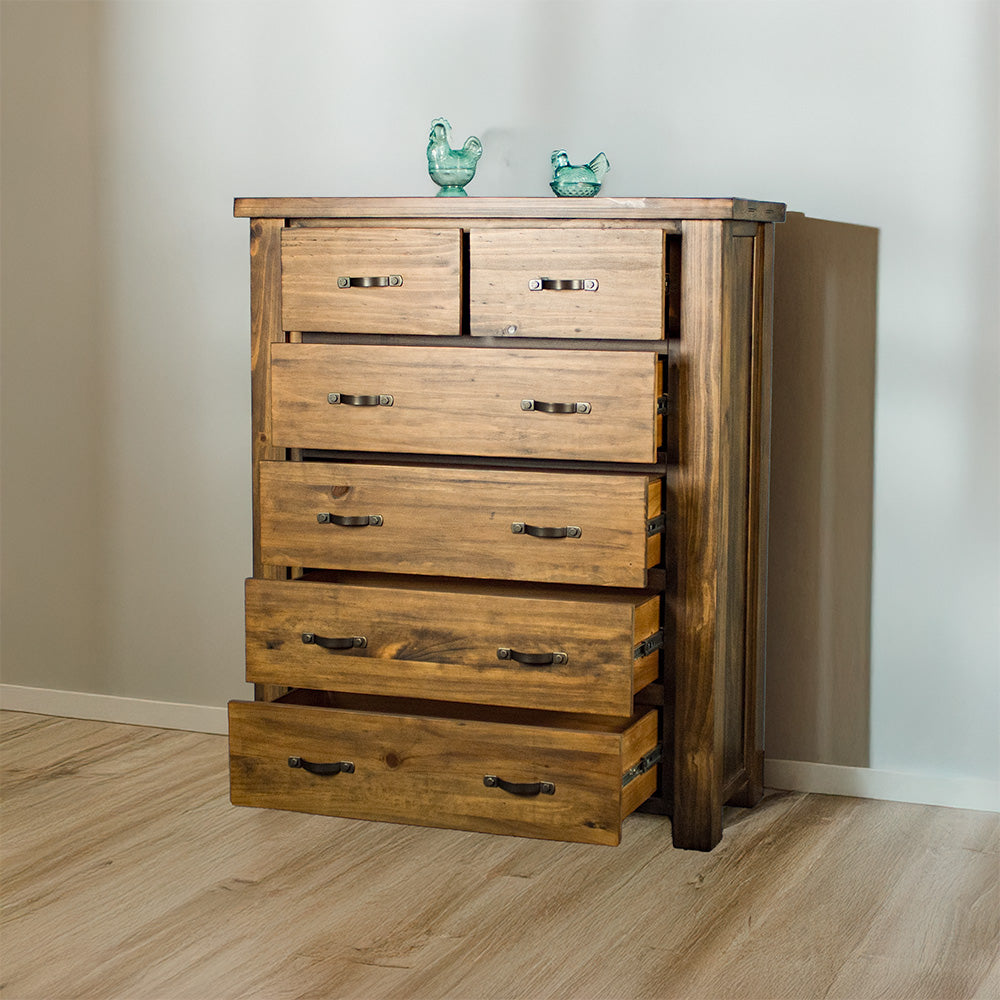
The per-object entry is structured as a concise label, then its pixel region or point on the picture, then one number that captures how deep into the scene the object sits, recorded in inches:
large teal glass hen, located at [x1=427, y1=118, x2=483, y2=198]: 92.7
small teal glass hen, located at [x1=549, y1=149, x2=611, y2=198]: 91.2
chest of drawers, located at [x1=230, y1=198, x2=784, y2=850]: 83.0
